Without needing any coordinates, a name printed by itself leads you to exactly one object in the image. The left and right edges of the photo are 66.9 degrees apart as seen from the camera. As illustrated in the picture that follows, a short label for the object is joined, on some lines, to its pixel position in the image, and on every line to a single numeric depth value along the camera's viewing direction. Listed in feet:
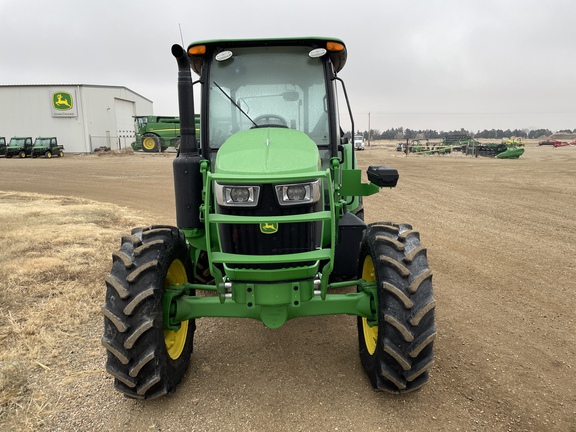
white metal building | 144.77
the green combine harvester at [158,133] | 121.49
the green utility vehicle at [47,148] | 118.73
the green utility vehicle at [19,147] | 118.73
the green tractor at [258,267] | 9.79
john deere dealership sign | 144.66
